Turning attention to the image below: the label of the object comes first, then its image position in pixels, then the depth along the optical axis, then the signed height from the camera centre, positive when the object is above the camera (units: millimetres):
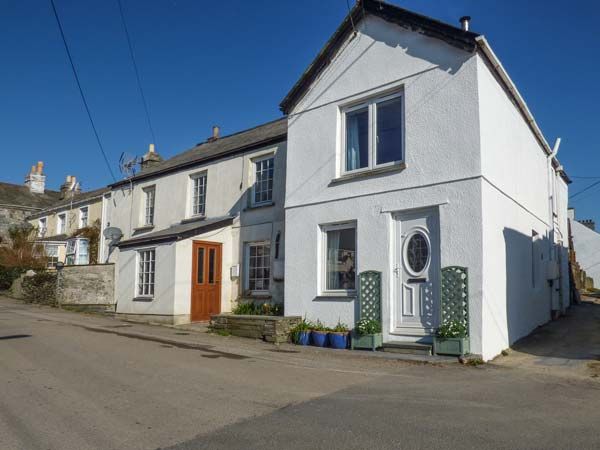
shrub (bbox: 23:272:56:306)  22109 -592
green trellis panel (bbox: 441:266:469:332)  9562 -253
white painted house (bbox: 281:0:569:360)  10000 +2203
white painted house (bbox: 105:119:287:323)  15828 +1065
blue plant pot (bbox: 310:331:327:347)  11383 -1305
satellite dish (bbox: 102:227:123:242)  22141 +1843
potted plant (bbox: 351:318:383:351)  10562 -1122
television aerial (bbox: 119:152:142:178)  23219 +4954
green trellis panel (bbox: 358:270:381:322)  10875 -310
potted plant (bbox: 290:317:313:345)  11695 -1232
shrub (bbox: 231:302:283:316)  14383 -878
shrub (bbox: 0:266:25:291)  26658 -83
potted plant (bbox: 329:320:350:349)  11078 -1251
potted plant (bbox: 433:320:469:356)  9297 -1059
